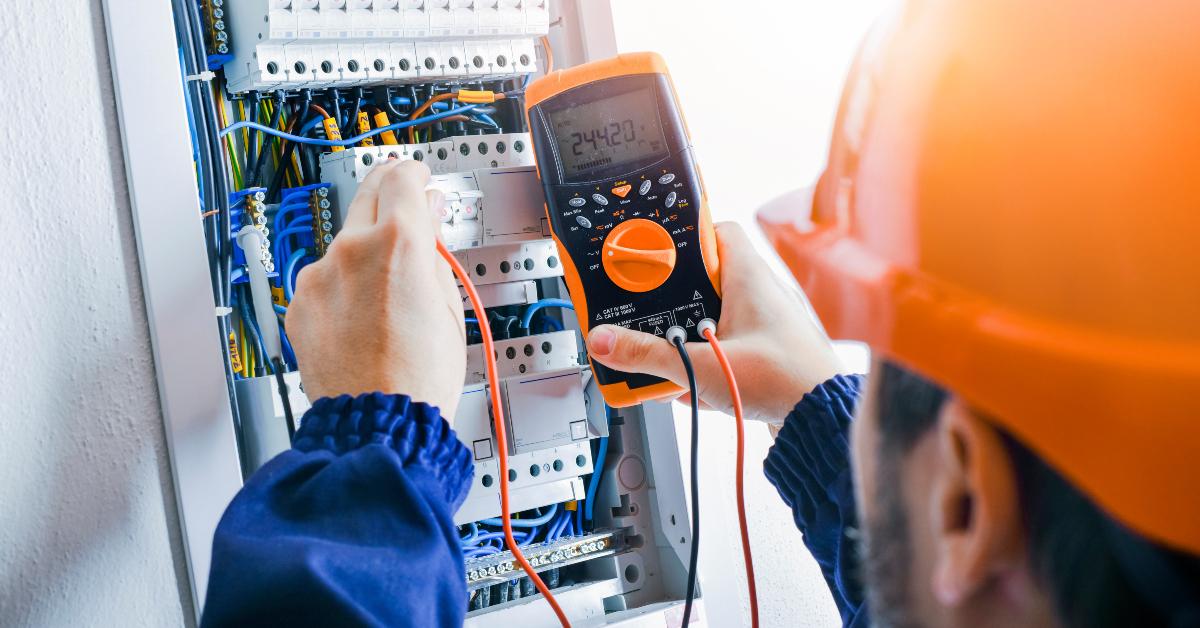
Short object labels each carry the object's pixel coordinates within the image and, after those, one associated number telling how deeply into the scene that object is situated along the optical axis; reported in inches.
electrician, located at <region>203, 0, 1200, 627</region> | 15.3
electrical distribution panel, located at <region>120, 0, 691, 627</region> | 39.0
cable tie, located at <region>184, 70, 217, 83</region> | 38.4
